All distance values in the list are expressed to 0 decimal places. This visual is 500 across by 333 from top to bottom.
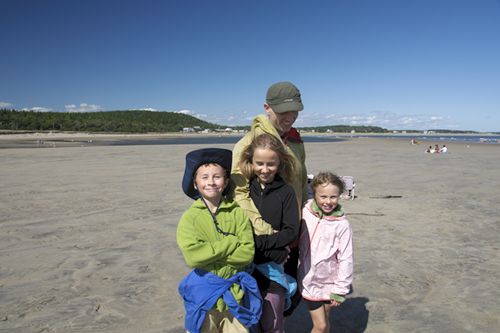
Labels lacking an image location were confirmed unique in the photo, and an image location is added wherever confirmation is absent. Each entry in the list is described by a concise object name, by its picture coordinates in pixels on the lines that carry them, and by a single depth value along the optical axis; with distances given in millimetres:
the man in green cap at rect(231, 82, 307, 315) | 2357
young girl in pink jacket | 2650
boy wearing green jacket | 2113
